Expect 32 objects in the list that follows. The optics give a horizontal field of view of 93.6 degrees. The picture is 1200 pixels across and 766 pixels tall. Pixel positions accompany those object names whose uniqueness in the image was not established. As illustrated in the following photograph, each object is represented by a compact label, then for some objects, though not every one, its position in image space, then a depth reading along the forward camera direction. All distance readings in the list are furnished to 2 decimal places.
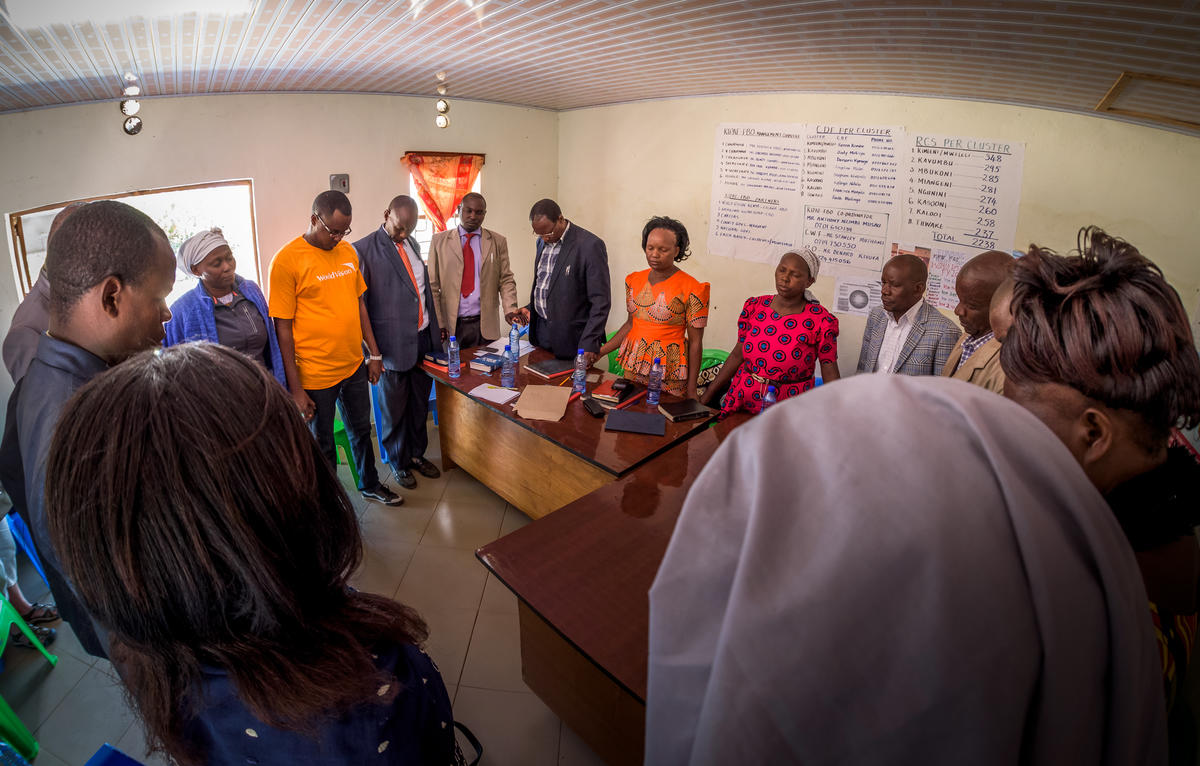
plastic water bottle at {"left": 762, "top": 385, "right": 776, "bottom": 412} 2.90
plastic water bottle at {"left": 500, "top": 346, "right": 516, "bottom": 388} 3.40
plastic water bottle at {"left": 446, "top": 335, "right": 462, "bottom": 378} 3.55
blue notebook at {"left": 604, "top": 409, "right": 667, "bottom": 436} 2.79
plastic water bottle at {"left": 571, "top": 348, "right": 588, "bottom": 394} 3.28
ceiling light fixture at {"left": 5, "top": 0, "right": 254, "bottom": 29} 1.73
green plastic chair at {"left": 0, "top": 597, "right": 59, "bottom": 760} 1.98
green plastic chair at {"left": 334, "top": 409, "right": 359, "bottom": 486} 3.81
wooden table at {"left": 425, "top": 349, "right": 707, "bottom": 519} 2.68
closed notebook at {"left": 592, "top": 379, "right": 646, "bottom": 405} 3.13
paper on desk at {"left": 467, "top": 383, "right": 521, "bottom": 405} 3.21
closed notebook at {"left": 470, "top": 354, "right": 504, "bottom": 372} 3.63
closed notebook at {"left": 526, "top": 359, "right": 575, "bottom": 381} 3.51
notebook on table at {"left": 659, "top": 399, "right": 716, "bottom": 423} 2.91
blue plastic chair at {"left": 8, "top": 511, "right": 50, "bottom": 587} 2.54
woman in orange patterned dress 3.52
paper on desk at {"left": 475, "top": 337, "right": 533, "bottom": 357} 3.94
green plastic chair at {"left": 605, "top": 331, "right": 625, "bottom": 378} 4.16
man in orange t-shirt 3.07
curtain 5.36
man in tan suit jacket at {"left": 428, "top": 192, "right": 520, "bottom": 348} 4.14
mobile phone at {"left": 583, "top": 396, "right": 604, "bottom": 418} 2.98
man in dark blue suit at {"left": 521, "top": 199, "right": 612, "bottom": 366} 4.18
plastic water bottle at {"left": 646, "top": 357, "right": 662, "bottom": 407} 3.07
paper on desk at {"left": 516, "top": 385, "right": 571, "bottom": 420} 2.98
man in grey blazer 3.10
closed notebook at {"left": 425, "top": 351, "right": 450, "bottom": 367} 3.78
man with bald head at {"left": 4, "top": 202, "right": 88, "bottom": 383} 2.20
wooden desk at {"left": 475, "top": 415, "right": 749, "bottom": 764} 1.61
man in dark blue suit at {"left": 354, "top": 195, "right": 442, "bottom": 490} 3.65
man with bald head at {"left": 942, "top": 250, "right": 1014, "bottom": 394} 2.30
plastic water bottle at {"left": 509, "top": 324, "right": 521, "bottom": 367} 3.69
